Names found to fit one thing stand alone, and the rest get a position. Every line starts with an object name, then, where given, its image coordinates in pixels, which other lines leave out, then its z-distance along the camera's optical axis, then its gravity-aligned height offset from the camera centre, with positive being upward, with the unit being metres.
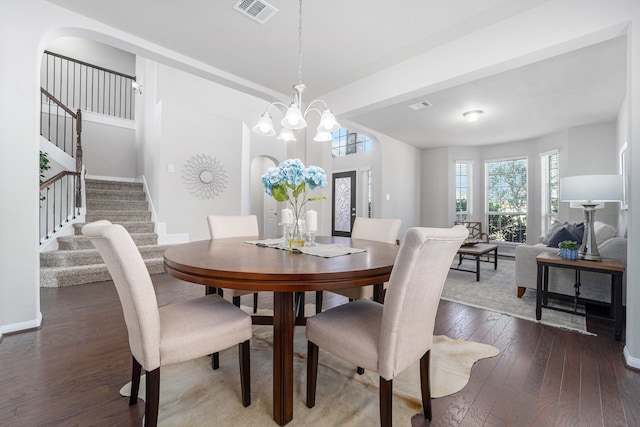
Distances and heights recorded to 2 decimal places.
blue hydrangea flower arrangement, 1.69 +0.20
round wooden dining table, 1.13 -0.26
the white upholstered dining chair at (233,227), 2.55 -0.14
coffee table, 3.92 -0.51
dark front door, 7.64 +0.26
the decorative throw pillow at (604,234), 3.05 -0.21
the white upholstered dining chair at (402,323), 1.05 -0.47
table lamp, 2.38 +0.17
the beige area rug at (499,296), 2.57 -0.92
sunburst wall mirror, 4.98 +0.63
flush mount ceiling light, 4.36 +1.50
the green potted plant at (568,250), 2.54 -0.32
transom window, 7.36 +1.83
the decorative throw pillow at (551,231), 3.84 -0.23
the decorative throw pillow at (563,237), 3.08 -0.25
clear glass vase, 1.84 -0.15
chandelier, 2.03 +0.66
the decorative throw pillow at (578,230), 3.09 -0.18
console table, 2.19 -0.51
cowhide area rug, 1.33 -0.94
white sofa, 2.68 -0.61
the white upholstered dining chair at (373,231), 2.16 -0.16
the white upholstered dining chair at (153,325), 1.08 -0.49
